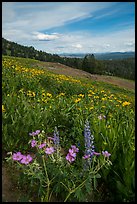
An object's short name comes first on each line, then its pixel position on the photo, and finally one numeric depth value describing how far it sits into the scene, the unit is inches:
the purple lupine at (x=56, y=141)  59.5
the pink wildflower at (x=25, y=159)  55.3
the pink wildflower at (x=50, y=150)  56.3
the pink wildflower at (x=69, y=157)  56.9
